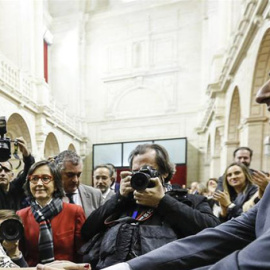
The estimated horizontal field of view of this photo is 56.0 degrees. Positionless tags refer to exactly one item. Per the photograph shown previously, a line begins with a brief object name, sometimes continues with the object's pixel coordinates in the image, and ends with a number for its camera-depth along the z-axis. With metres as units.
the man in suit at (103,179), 3.67
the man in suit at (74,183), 2.18
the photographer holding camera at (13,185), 2.46
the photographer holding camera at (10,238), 1.39
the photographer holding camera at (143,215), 1.32
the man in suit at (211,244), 0.91
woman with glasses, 1.77
